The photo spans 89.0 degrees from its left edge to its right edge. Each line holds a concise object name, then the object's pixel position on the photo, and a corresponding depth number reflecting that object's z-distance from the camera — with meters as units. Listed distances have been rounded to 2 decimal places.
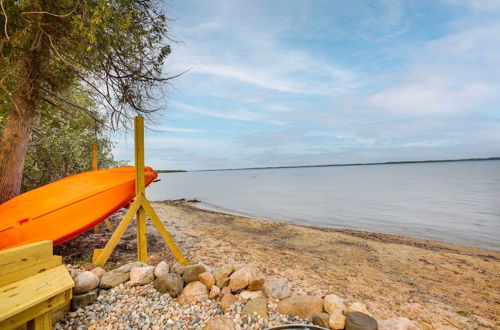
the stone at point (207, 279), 3.63
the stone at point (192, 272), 3.70
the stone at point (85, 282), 3.27
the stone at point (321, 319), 2.85
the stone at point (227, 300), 3.23
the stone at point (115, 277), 3.57
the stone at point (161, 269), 3.76
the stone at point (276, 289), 3.36
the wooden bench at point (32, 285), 2.15
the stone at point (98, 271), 3.71
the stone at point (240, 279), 3.52
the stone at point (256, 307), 3.06
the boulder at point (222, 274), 3.62
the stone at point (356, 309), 2.94
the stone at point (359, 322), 2.67
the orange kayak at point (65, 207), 4.72
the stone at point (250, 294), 3.38
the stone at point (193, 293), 3.38
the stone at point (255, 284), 3.50
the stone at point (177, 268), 3.82
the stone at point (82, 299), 3.18
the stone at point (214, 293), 3.46
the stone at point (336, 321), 2.79
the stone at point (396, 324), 2.67
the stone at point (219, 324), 2.76
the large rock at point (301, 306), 3.06
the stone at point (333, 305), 2.97
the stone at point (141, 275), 3.65
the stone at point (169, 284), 3.47
